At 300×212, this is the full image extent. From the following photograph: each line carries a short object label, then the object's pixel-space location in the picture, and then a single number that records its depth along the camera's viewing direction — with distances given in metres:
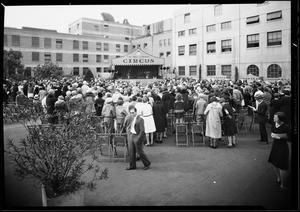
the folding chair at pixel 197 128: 8.62
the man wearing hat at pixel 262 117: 8.84
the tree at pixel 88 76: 22.25
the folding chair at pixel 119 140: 7.07
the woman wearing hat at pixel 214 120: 8.49
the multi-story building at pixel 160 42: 46.62
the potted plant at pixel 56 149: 4.30
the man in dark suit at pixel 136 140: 6.61
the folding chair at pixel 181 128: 8.70
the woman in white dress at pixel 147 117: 8.51
